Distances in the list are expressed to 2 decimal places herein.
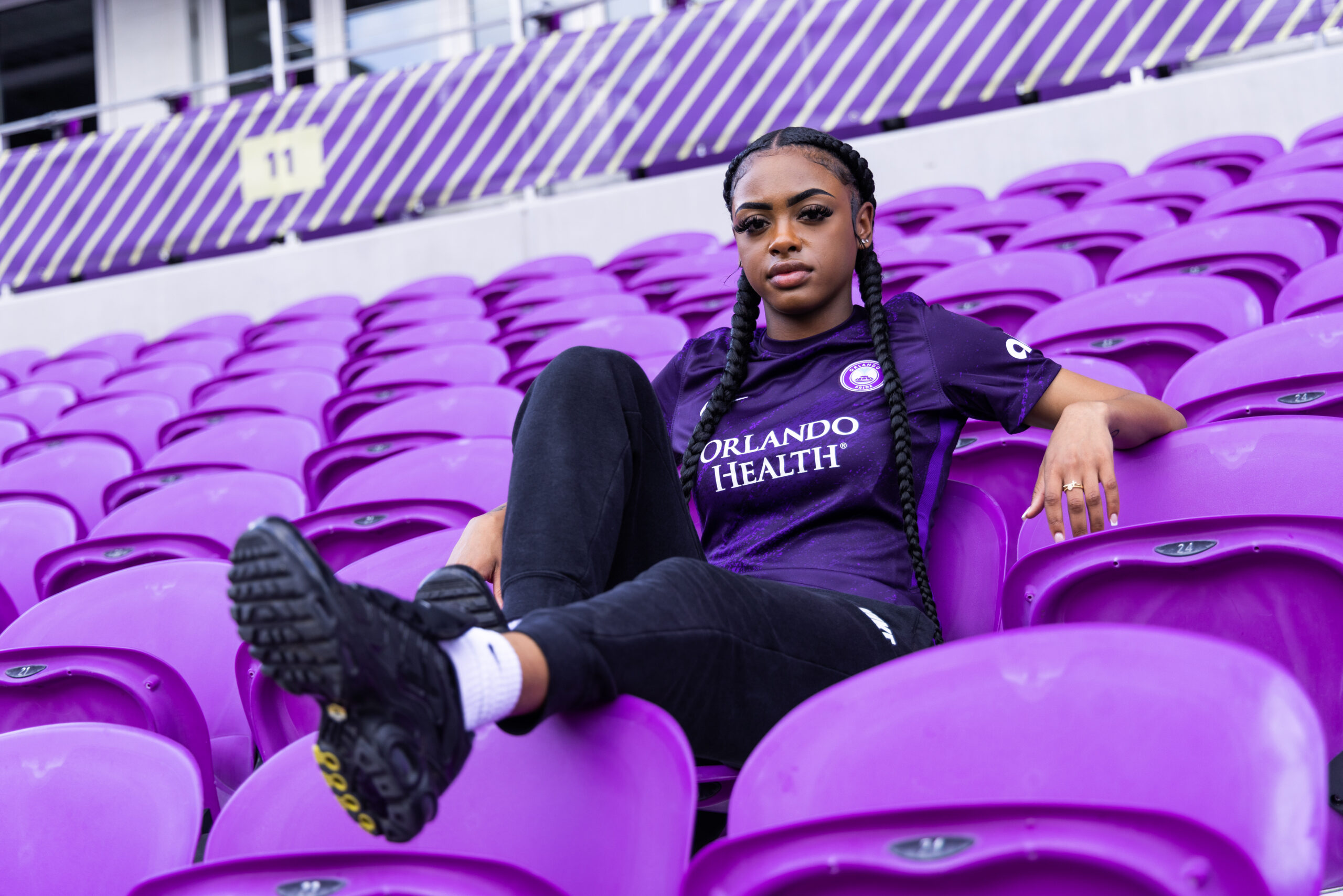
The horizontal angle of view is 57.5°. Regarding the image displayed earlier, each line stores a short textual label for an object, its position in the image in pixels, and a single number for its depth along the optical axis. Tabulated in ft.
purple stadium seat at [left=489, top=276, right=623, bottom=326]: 15.53
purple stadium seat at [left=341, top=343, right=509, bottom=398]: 11.78
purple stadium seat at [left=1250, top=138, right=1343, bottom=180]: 12.64
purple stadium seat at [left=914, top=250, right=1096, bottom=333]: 9.76
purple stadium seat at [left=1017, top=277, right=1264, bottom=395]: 7.67
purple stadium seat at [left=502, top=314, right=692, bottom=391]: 10.99
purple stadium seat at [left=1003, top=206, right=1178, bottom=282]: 11.71
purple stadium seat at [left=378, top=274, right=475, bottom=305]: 18.83
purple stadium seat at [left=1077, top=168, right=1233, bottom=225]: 13.19
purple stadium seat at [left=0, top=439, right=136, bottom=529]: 10.64
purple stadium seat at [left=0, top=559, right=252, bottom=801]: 6.45
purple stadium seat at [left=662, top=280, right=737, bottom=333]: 12.44
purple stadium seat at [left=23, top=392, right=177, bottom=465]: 12.50
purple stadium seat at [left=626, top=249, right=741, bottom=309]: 14.75
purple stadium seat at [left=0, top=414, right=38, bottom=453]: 13.10
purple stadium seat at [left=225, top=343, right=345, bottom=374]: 14.48
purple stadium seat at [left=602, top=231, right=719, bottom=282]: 17.46
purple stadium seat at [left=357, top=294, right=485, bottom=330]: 15.94
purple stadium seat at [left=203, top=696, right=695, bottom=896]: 3.66
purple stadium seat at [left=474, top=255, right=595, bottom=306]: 17.69
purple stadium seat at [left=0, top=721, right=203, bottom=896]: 4.42
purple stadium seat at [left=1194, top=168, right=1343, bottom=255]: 10.79
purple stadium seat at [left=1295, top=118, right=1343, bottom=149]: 14.52
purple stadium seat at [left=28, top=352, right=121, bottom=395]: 16.92
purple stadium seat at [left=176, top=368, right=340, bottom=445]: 12.32
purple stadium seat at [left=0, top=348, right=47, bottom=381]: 19.49
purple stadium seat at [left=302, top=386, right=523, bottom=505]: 8.87
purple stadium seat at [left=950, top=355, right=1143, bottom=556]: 6.43
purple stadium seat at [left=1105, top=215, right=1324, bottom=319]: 9.34
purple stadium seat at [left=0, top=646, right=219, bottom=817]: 5.63
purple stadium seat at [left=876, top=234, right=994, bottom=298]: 11.78
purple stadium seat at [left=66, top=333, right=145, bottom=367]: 19.26
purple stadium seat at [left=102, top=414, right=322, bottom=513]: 9.89
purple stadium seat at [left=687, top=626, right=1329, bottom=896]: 2.67
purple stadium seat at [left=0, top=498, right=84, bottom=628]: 8.55
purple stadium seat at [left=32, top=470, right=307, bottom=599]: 7.60
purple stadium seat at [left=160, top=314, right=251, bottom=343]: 19.88
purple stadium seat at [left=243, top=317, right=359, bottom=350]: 16.44
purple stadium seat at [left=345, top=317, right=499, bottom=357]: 13.73
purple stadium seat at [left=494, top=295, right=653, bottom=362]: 13.15
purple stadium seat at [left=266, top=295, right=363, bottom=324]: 19.08
